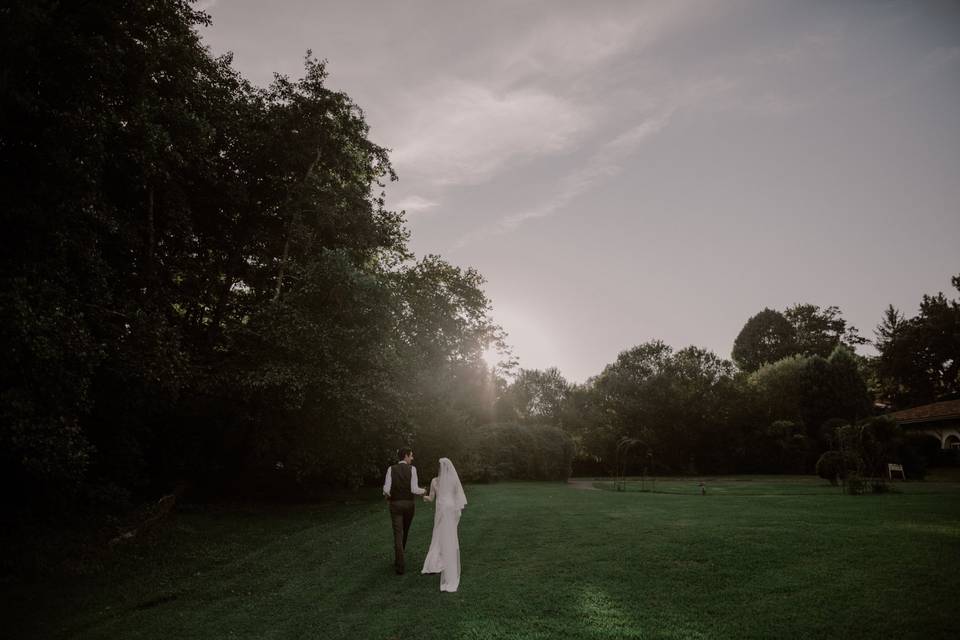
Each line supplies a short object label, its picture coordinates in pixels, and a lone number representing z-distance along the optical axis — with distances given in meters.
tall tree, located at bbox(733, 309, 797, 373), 76.94
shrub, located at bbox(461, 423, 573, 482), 34.97
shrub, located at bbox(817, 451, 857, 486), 23.10
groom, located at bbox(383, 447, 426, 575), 9.73
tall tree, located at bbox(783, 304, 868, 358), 77.12
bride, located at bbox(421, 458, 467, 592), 8.48
